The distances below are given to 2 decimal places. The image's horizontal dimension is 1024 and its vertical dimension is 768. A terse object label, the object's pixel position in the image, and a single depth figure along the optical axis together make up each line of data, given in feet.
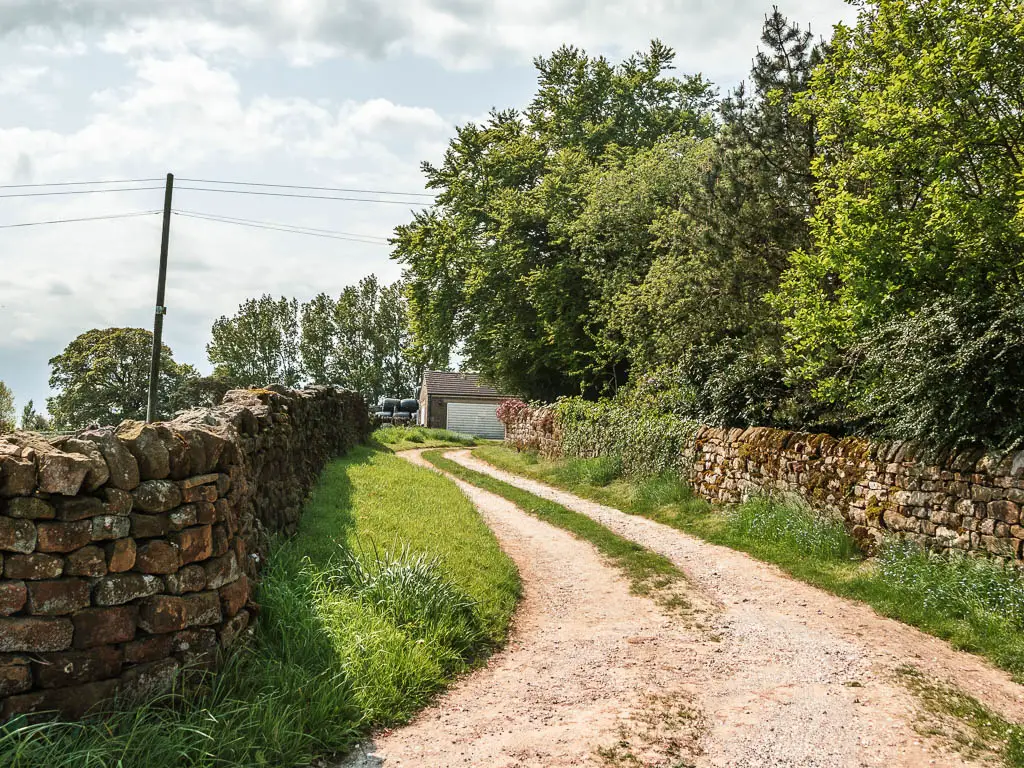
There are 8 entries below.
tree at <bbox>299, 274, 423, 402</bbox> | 204.74
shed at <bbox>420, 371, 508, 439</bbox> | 167.02
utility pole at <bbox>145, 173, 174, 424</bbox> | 61.05
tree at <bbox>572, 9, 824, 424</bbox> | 43.45
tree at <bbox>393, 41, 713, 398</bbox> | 85.46
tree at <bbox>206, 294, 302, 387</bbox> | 197.47
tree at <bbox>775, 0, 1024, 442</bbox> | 28.99
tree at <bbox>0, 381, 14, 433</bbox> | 115.38
